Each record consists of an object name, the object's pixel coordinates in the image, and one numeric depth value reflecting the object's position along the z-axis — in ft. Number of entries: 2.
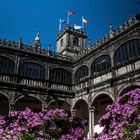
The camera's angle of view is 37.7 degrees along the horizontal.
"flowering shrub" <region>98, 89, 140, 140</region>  22.03
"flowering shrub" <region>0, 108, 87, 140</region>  29.40
